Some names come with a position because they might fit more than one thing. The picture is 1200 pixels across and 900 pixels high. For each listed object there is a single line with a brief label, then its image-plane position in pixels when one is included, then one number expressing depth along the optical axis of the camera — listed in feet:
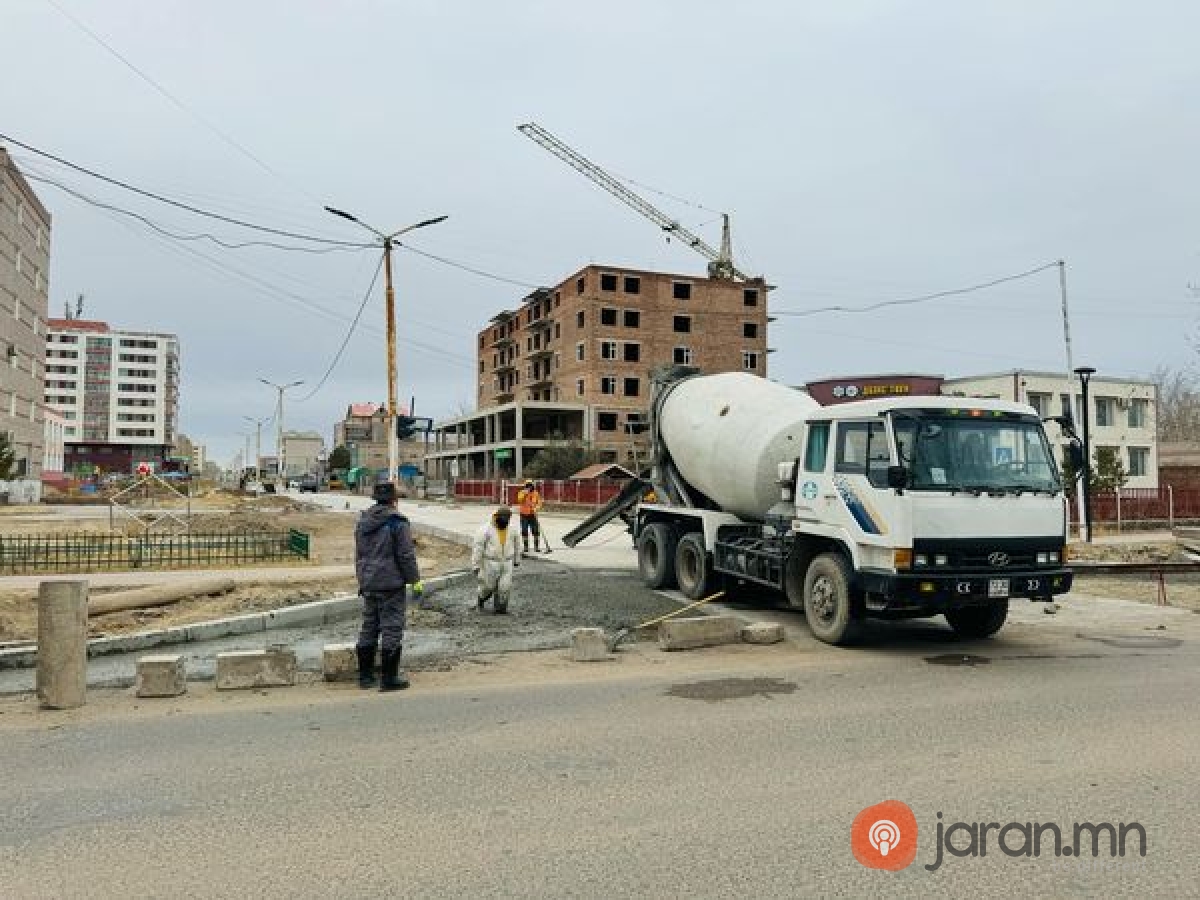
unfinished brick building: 238.07
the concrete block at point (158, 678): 23.66
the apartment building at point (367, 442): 445.09
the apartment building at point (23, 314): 197.26
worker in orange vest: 65.31
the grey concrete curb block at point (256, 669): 24.66
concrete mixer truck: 27.32
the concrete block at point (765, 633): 31.32
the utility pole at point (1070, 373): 85.10
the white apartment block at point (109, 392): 438.40
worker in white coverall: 37.58
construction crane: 321.73
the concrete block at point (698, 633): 30.53
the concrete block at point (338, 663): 25.53
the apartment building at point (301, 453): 497.05
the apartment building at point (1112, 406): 169.78
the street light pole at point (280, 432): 196.69
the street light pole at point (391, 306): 71.46
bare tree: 244.42
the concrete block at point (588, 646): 28.89
